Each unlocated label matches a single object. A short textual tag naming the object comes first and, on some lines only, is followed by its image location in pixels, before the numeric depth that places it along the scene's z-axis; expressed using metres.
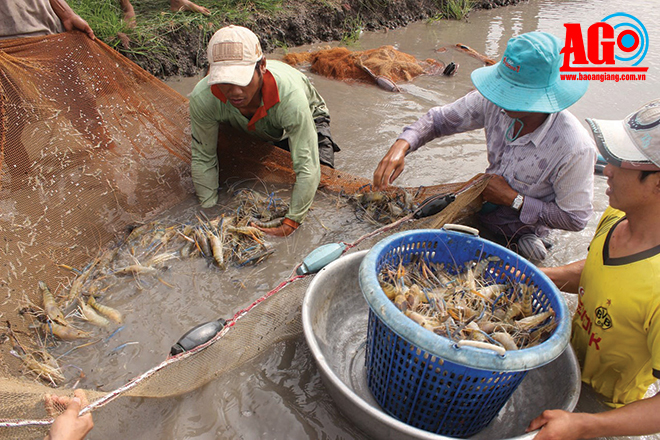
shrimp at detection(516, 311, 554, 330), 1.95
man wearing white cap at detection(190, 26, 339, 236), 3.16
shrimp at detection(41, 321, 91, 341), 2.63
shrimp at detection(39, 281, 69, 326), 2.69
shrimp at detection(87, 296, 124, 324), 2.80
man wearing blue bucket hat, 2.53
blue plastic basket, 1.59
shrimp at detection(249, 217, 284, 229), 3.77
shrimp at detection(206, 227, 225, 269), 3.30
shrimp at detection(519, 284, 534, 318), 2.09
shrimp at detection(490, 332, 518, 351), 1.88
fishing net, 2.23
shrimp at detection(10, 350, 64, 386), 2.40
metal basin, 1.83
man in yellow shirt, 1.70
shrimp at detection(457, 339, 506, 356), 1.55
